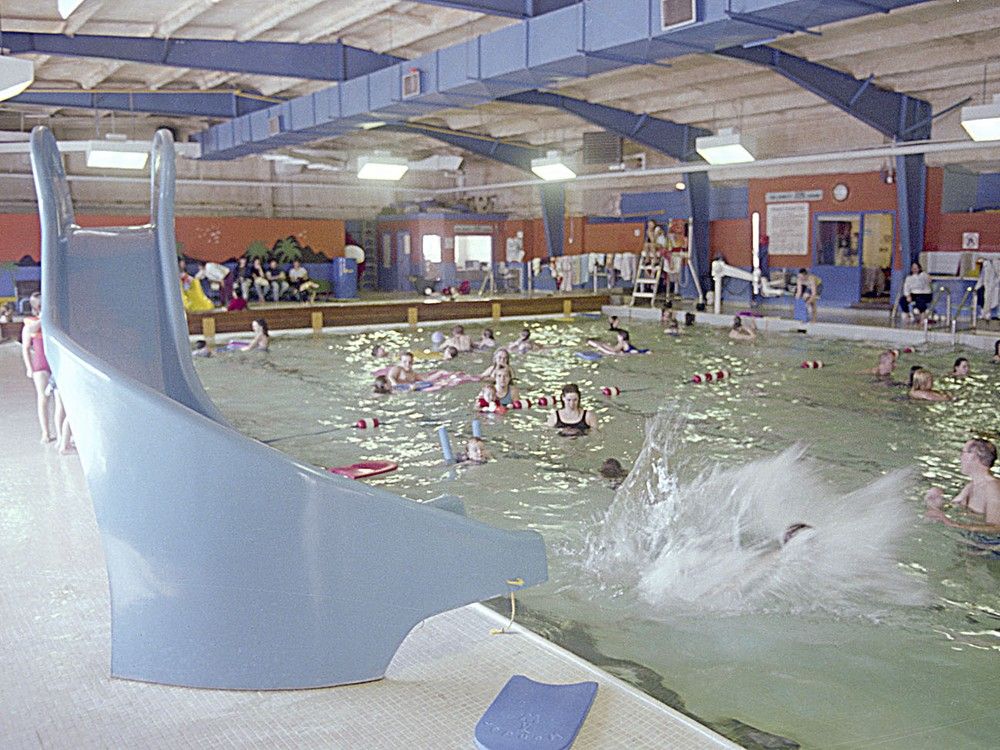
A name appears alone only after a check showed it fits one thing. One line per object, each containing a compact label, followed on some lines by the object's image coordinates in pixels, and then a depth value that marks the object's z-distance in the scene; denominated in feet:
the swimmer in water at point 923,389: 36.45
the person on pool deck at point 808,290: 61.21
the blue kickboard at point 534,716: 10.34
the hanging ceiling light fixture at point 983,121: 40.78
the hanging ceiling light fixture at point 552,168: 63.16
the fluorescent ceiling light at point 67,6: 17.43
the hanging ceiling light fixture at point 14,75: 18.58
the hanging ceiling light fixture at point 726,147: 53.01
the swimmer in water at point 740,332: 55.62
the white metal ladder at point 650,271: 73.15
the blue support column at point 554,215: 83.82
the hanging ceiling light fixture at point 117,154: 54.80
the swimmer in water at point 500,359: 37.22
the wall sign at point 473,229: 93.48
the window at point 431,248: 92.79
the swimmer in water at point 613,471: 25.61
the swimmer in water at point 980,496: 20.45
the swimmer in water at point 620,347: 50.08
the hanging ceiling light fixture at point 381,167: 60.29
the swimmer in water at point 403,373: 41.16
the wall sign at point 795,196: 70.83
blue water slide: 11.35
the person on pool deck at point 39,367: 26.58
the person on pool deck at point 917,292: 57.21
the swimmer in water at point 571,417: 31.53
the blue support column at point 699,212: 73.31
